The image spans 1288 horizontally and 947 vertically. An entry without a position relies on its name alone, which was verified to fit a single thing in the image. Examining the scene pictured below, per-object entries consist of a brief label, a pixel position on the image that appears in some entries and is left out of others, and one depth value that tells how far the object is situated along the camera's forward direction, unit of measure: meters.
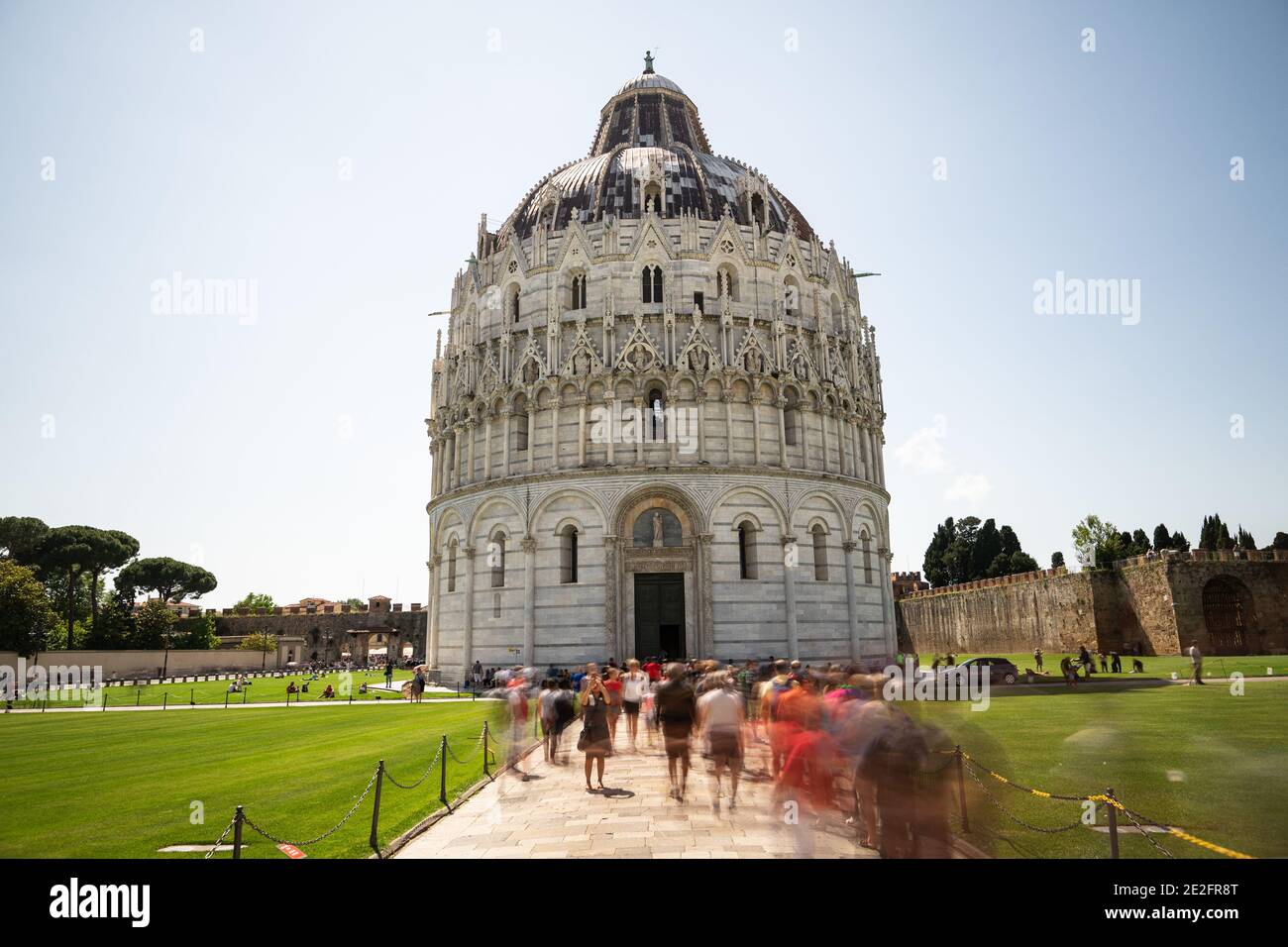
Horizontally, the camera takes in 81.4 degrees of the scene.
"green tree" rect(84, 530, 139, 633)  82.50
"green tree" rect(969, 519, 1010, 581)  101.75
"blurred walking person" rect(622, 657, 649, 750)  17.12
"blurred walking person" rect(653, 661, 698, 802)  12.08
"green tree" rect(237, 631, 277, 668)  67.75
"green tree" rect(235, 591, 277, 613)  151.59
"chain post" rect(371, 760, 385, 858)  9.96
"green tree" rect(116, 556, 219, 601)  95.62
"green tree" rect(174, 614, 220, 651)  71.06
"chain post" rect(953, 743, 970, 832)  9.99
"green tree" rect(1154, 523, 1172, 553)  82.56
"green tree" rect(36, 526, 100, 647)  79.38
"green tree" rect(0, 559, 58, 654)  50.72
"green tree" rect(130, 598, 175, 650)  63.48
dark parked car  32.97
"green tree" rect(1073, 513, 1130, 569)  80.12
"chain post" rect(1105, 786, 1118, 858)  7.87
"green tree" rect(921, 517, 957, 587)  109.06
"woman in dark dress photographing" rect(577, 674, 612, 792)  12.62
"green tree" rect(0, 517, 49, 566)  77.94
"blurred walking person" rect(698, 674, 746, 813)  11.30
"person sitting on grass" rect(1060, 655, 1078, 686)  31.16
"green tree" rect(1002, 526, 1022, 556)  101.75
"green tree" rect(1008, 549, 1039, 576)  95.12
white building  34.97
